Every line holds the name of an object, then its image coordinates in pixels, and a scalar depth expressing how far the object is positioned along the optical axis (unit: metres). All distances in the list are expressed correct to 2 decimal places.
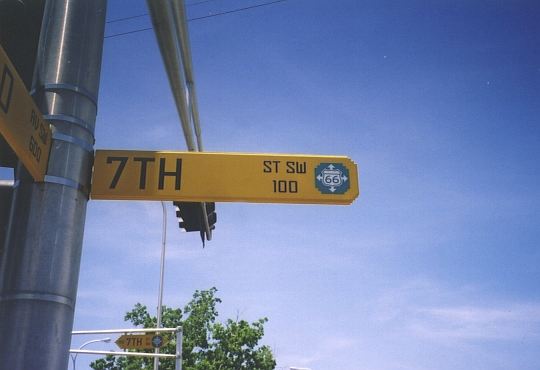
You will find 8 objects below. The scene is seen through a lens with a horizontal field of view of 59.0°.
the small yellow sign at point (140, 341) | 14.27
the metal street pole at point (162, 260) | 23.74
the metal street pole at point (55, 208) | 2.75
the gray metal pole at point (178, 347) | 15.39
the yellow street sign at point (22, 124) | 2.69
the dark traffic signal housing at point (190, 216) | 4.65
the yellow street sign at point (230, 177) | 3.76
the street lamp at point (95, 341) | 27.36
